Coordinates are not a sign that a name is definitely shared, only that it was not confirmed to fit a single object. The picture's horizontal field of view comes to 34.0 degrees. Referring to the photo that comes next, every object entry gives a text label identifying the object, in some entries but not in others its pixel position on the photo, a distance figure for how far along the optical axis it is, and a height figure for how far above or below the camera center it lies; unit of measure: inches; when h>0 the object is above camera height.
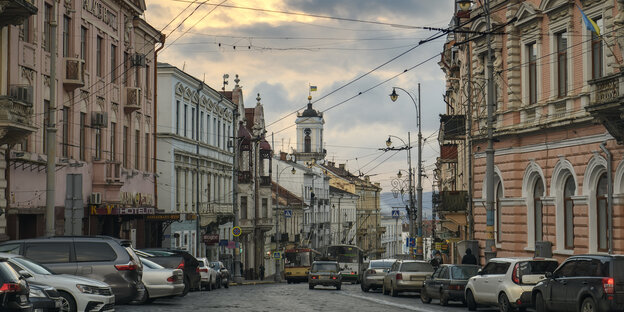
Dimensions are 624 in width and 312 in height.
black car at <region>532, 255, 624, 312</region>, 764.6 -60.3
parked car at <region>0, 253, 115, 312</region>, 751.7 -57.0
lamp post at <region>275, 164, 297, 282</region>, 2856.8 -174.5
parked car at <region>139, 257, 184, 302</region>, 1070.4 -73.4
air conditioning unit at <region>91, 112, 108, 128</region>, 1582.2 +142.9
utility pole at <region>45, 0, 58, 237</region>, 1118.4 +57.1
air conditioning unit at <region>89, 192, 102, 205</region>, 1579.7 +19.2
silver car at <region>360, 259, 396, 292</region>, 1622.8 -103.1
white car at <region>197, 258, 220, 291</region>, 1579.7 -99.8
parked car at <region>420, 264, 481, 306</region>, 1144.2 -81.2
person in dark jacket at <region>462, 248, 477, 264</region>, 1419.8 -66.0
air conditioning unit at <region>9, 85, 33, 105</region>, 1214.8 +143.2
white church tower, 5935.0 +438.1
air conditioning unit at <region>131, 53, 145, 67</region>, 1818.4 +271.6
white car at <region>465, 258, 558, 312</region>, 958.4 -67.0
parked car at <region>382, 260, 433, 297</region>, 1393.9 -88.5
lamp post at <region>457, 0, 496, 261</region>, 1240.8 +55.9
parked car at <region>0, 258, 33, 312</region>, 581.0 -45.5
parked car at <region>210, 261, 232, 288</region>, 1797.5 -112.3
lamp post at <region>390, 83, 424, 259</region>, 2161.7 +69.4
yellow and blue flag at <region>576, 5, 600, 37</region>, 1141.1 +209.1
